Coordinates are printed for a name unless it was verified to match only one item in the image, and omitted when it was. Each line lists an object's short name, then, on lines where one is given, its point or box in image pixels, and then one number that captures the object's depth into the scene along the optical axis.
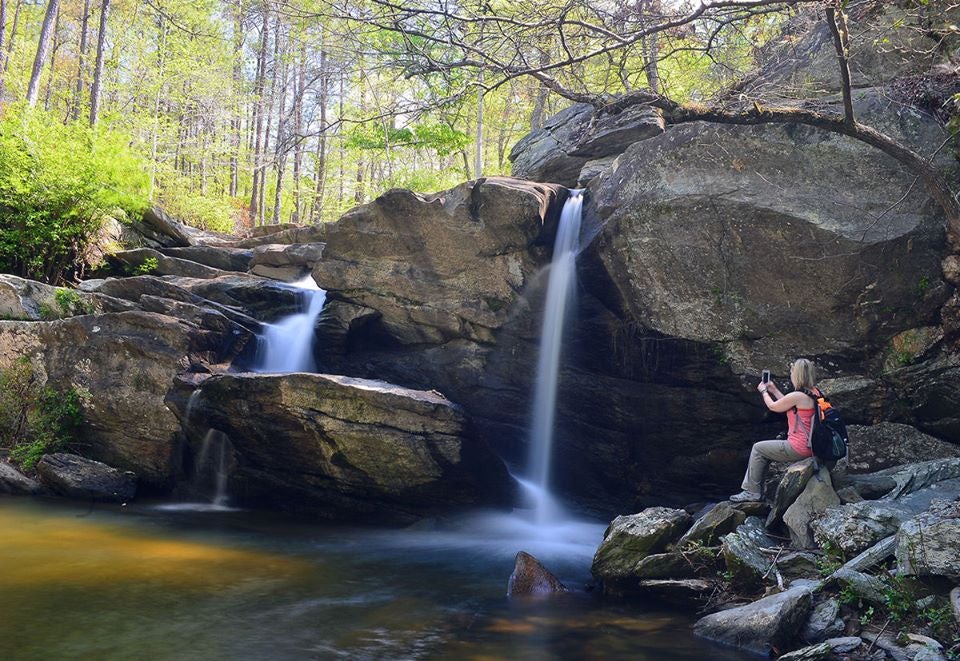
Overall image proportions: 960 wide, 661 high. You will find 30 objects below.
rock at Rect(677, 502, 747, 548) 7.73
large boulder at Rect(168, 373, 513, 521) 10.56
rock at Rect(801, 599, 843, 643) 6.04
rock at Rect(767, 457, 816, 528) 7.81
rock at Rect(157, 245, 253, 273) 17.83
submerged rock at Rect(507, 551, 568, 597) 7.78
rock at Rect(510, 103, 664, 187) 15.22
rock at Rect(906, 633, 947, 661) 5.20
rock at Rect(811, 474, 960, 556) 6.88
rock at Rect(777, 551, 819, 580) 7.02
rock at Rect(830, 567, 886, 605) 6.07
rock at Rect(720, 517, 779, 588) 7.04
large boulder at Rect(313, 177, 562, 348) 12.30
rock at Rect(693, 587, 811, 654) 6.08
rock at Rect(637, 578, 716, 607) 7.30
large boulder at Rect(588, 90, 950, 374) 9.30
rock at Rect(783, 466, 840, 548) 7.50
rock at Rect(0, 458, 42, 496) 11.51
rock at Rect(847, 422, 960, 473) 9.29
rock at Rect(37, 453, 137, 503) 11.47
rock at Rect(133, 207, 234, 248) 18.22
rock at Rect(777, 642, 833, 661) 5.54
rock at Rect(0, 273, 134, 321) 13.38
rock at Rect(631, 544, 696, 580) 7.67
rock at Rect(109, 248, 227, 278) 16.72
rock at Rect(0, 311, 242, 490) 12.27
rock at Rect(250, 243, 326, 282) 17.08
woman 7.95
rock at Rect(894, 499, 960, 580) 5.80
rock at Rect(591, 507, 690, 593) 7.80
